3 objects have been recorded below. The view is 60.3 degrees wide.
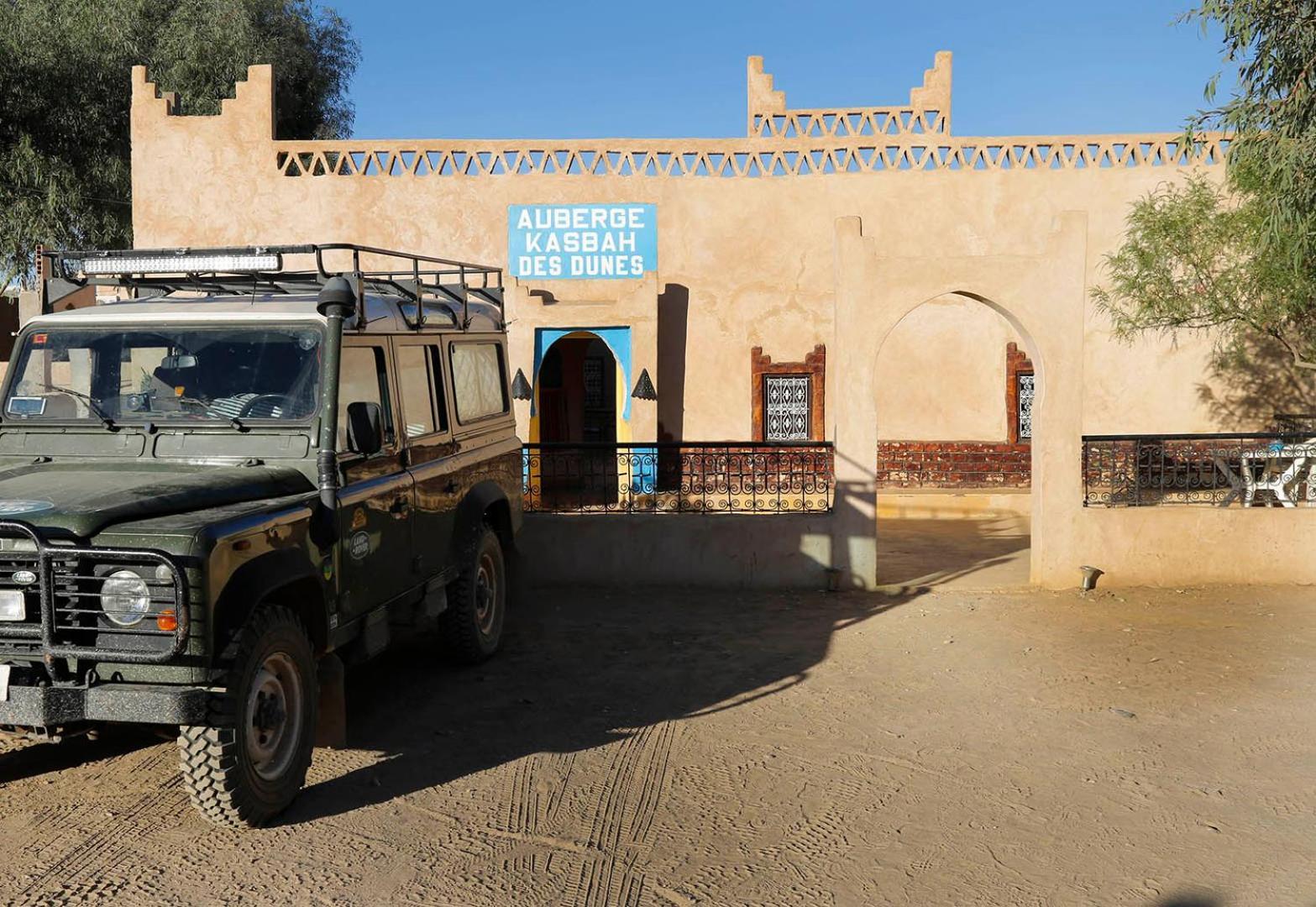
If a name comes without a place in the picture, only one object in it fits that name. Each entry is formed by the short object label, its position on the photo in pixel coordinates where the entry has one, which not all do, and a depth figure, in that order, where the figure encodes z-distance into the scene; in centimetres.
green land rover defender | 430
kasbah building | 1593
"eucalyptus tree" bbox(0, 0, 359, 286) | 2133
